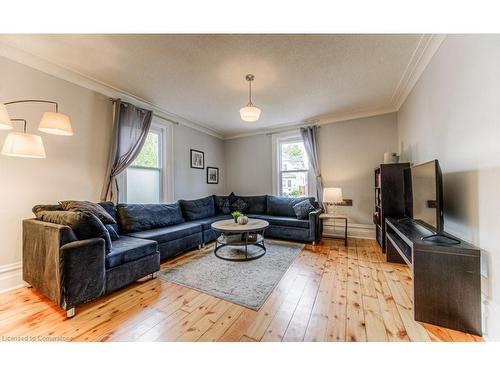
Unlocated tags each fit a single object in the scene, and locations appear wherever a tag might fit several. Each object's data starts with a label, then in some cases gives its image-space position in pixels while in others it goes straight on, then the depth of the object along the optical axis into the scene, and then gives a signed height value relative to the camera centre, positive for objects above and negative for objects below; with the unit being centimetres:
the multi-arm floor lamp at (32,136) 171 +49
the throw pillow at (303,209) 369 -42
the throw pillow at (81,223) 173 -31
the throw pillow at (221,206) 457 -42
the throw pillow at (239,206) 459 -43
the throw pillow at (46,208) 211 -20
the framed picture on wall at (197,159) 445 +69
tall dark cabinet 289 -6
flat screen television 162 -8
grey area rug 193 -106
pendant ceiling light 247 +98
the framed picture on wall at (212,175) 494 +34
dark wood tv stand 137 -72
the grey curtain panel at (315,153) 424 +76
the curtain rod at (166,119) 360 +137
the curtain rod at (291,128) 432 +140
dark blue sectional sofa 163 -65
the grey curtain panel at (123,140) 288 +77
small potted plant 312 -44
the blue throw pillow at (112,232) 238 -54
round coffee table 274 -81
